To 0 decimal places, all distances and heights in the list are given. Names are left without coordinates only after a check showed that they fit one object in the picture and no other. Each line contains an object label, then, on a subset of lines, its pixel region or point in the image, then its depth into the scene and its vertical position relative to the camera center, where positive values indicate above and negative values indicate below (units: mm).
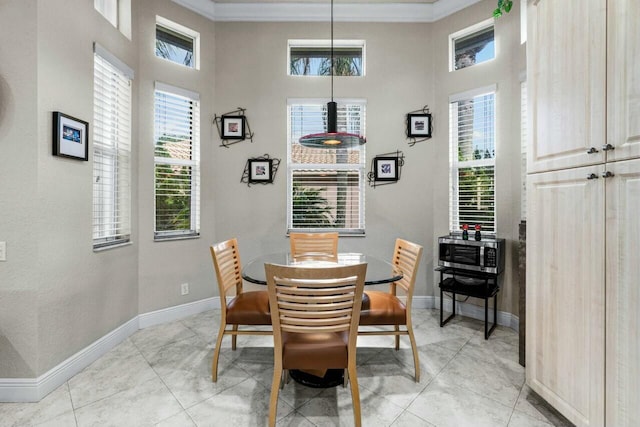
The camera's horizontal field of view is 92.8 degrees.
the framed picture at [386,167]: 3730 +526
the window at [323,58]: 3805 +1909
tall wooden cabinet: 1380 +5
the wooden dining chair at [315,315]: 1557 -552
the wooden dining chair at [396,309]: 2197 -727
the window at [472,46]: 3410 +1911
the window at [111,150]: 2639 +553
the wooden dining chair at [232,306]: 2195 -720
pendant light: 2301 +551
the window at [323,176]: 3791 +423
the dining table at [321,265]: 2055 -457
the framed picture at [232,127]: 3688 +1004
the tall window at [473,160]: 3395 +579
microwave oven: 2986 -447
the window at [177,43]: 3377 +1920
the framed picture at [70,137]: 2115 +538
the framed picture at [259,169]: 3711 +498
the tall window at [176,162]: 3318 +533
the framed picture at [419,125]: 3691 +1031
